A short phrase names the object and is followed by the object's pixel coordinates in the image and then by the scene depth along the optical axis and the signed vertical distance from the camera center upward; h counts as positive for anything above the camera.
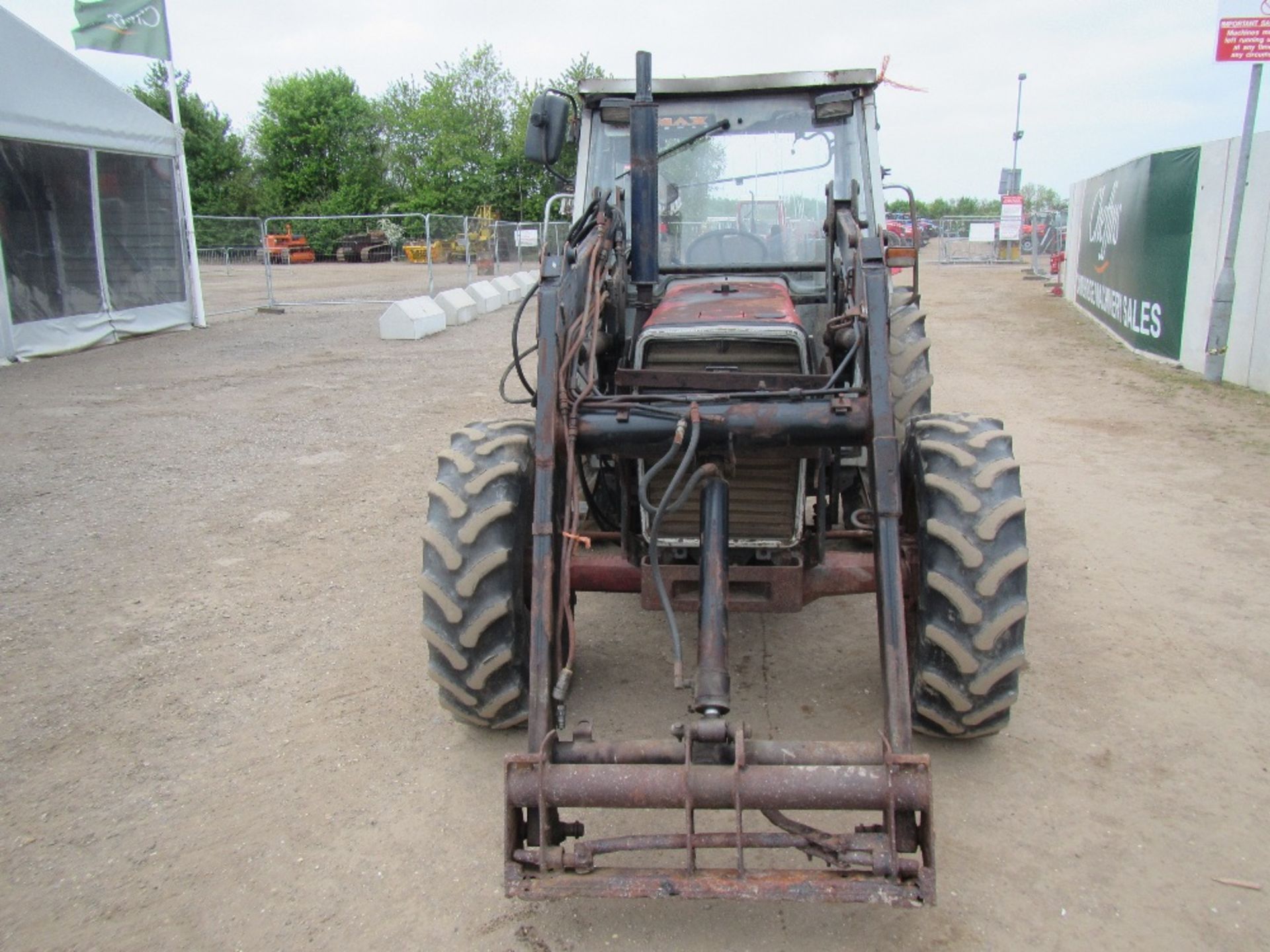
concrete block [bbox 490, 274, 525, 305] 21.75 -0.87
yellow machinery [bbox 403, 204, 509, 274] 24.52 +0.07
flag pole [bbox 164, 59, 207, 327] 16.03 +0.40
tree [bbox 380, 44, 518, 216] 46.28 +5.34
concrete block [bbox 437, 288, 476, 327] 17.41 -1.01
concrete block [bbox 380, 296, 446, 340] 15.50 -1.13
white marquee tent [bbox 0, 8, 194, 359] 12.56 +0.55
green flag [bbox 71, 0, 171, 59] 14.48 +3.25
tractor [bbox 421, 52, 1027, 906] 2.63 -1.03
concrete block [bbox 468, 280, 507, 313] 19.42 -0.96
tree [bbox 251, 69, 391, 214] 47.03 +4.64
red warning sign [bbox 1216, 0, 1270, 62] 9.61 +2.04
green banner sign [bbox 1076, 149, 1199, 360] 11.59 -0.01
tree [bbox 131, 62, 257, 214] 43.94 +3.95
